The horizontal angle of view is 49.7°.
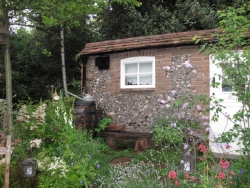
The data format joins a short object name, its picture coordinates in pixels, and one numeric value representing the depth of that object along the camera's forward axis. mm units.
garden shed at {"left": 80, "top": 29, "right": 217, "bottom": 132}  6051
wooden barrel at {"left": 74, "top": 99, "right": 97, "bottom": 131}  6623
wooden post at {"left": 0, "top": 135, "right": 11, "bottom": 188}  2660
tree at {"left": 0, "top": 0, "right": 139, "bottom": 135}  4050
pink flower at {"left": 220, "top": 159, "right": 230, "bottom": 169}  2381
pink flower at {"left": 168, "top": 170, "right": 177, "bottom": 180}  2461
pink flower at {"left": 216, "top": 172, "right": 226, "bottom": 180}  2340
